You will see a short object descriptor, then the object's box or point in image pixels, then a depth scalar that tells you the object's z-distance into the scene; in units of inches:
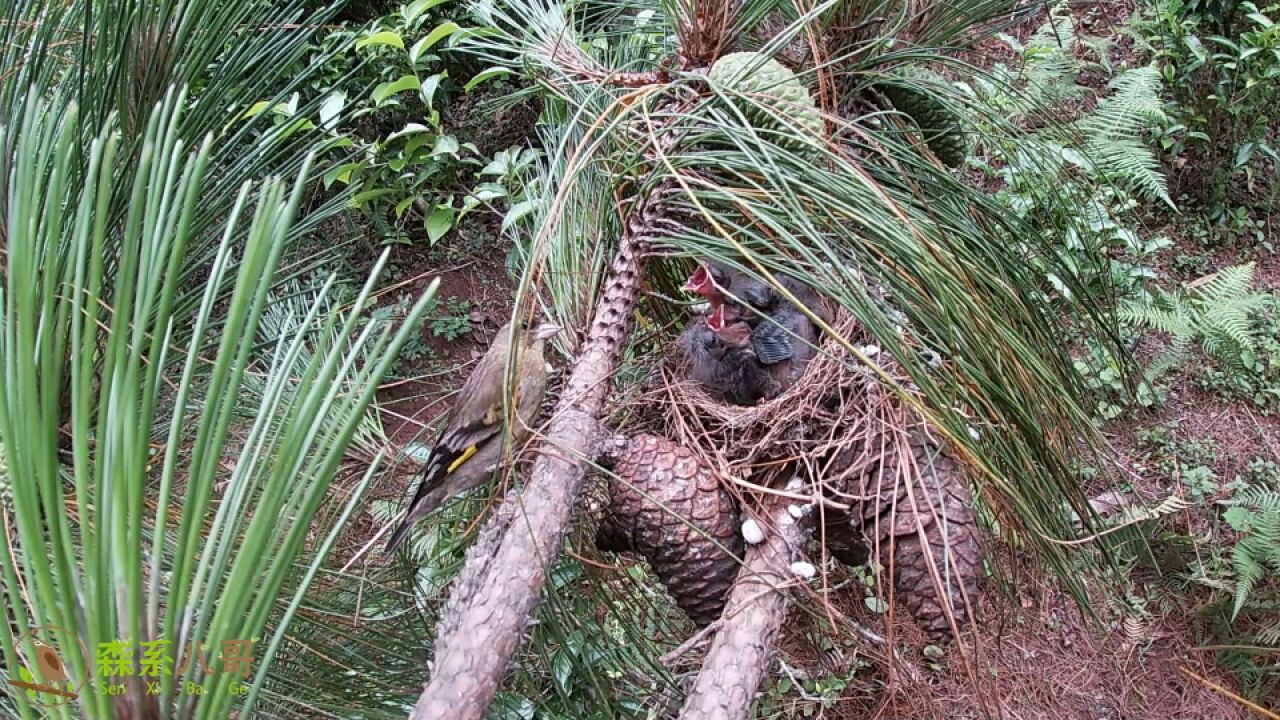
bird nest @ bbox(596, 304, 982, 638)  22.6
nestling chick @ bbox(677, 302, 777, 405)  27.9
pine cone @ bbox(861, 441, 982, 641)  22.3
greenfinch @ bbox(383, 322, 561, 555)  24.9
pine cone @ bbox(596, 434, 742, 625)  24.2
